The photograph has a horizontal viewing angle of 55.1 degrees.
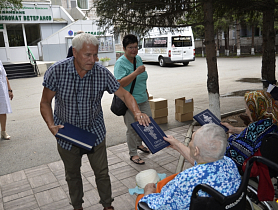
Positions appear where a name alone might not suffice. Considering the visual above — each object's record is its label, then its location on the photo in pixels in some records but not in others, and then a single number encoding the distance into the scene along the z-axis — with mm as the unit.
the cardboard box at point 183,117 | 6111
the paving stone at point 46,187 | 3460
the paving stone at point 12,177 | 3762
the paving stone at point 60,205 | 3065
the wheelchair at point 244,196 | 1548
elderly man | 2322
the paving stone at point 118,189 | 3292
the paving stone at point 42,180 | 3620
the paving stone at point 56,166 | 4026
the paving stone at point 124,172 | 3725
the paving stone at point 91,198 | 3119
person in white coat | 5137
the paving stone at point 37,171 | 3936
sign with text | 21906
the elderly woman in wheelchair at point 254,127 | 2555
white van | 19766
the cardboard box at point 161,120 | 5991
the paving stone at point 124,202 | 3010
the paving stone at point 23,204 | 3105
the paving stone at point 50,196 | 3198
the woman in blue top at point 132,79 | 3549
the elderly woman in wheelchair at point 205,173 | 1651
